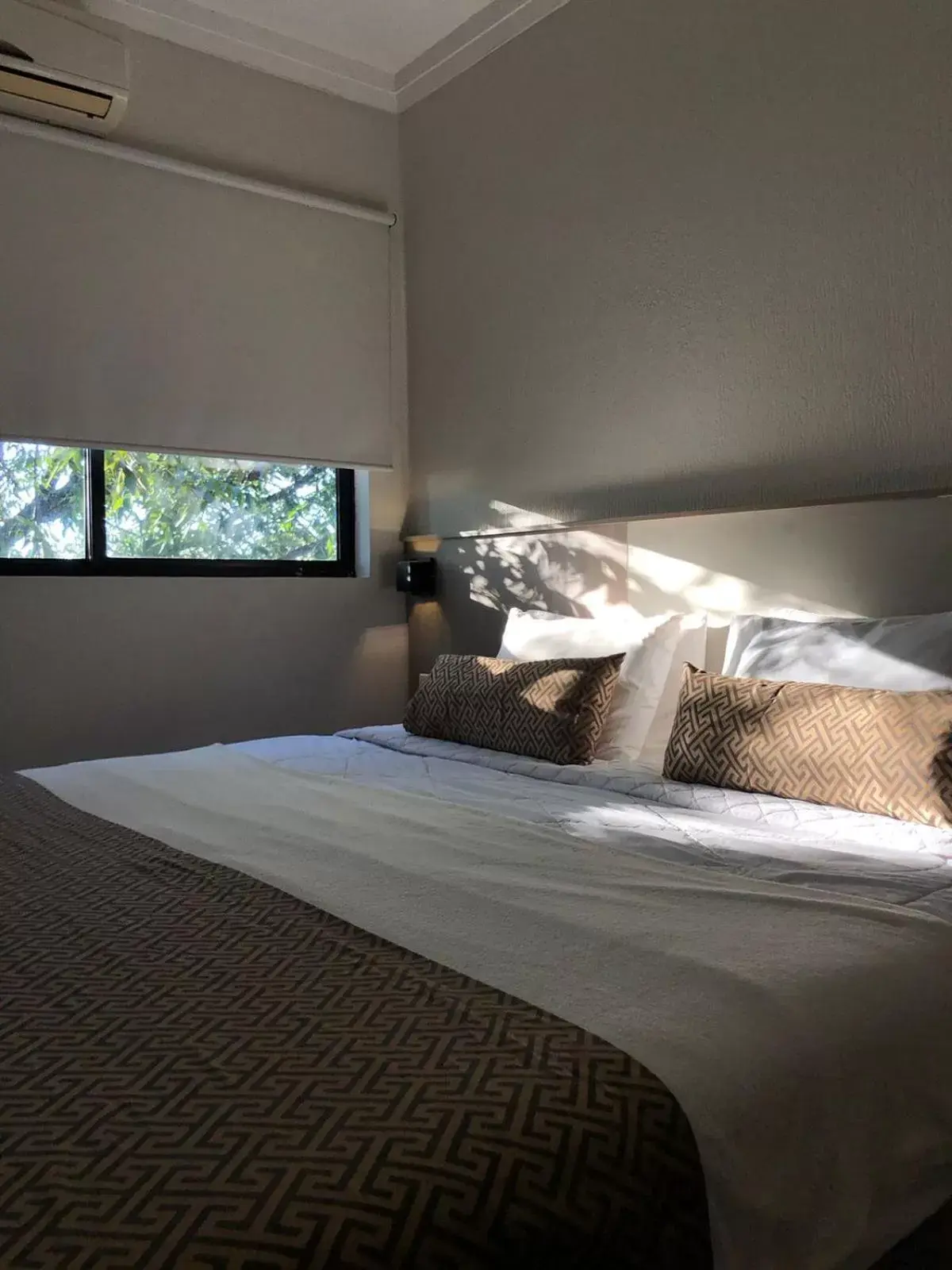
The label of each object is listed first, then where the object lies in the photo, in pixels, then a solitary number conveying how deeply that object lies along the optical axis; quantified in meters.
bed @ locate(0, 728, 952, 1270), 0.82
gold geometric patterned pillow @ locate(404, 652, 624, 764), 2.55
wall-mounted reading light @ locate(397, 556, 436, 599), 3.93
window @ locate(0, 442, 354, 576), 3.38
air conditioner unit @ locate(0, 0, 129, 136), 3.02
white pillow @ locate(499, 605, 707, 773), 2.60
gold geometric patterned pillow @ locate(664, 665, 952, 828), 1.83
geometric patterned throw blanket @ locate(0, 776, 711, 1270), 0.78
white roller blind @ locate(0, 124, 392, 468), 3.23
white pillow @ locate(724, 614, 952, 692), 2.09
